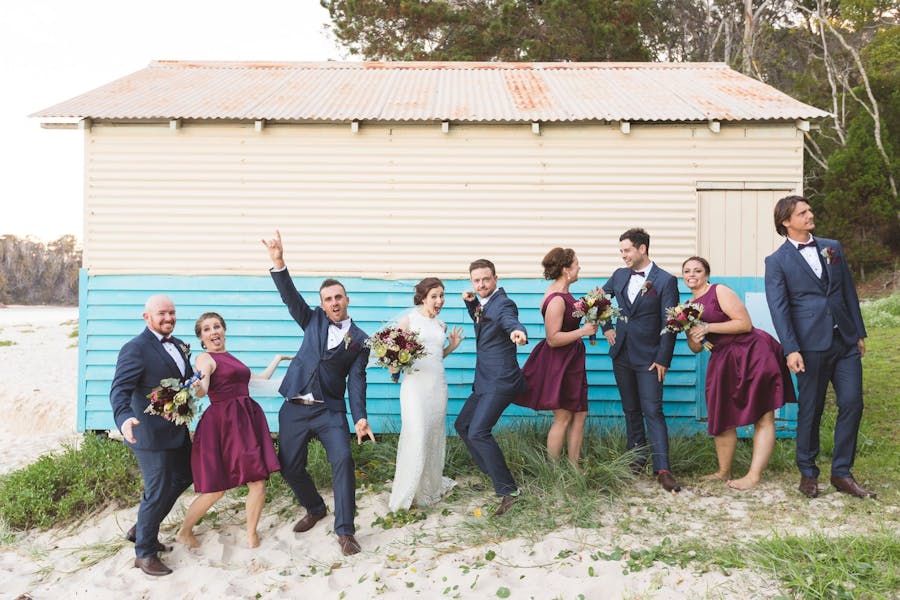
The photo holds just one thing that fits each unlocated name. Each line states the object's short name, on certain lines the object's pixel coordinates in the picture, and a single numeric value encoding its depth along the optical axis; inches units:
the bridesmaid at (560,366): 225.6
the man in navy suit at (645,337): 226.7
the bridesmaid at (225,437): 197.6
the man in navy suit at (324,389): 199.9
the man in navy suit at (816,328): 205.6
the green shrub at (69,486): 253.6
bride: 217.6
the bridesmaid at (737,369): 221.1
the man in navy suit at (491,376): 211.3
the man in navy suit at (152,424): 187.9
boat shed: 296.2
